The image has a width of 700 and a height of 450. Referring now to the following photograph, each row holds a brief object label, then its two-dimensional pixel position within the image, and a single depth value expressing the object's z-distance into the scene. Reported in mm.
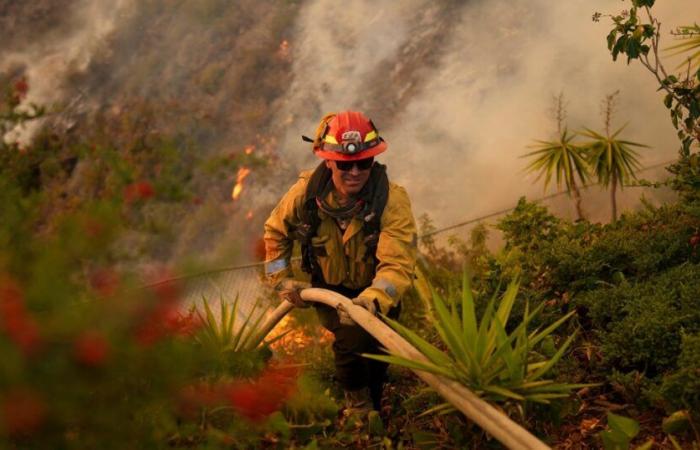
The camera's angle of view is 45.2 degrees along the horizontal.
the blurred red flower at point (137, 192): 2076
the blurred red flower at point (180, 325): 2139
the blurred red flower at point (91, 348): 1881
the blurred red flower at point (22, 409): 1781
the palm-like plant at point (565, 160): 10188
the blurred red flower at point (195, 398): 2279
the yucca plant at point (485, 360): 3471
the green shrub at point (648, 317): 4324
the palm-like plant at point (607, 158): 10133
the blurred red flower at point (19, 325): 1788
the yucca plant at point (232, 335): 4566
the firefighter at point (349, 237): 4531
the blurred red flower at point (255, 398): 2436
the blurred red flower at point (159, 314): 2043
